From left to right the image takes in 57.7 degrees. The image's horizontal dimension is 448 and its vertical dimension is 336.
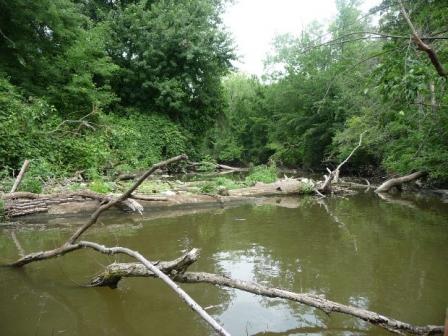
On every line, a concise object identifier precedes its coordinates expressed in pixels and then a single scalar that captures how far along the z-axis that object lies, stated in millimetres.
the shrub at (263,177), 16281
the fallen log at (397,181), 15459
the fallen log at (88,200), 9422
